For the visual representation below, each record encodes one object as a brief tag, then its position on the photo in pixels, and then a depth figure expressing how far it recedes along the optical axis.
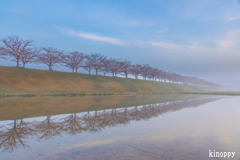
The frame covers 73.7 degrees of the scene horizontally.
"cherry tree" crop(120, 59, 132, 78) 89.99
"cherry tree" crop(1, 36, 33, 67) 51.16
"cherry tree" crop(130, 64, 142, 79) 95.44
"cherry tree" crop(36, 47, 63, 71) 60.32
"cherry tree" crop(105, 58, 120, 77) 81.40
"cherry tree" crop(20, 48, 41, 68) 53.16
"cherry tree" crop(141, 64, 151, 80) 104.00
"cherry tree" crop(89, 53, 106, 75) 76.56
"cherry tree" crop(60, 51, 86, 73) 68.00
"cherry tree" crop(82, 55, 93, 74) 73.12
